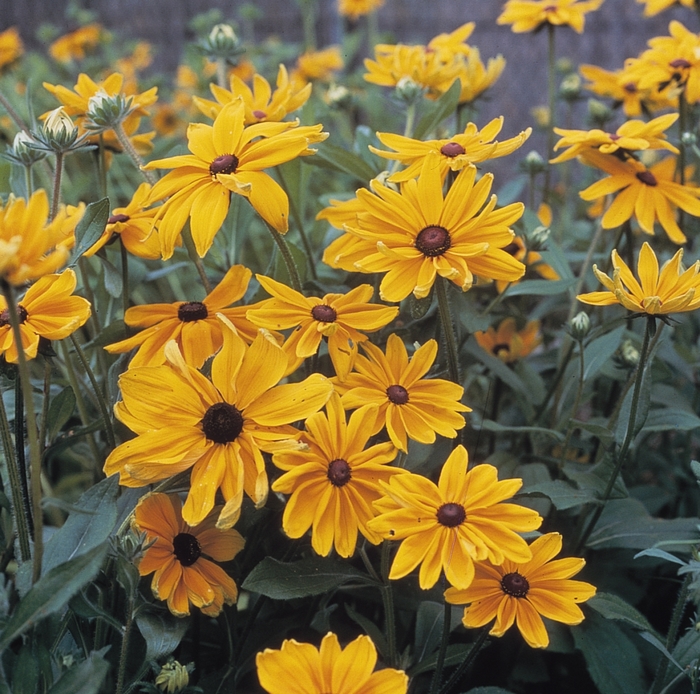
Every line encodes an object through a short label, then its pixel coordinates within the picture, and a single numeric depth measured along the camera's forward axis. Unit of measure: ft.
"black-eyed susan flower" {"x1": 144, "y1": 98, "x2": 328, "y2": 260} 2.11
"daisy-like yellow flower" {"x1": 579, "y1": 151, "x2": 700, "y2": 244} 2.81
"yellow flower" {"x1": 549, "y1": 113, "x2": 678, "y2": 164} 2.65
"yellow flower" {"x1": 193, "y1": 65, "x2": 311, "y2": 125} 2.75
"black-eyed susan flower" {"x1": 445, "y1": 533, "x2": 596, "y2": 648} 1.91
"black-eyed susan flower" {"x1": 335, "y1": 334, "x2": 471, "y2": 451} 2.05
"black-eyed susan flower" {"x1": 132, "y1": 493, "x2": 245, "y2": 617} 2.03
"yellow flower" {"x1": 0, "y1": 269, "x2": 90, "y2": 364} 1.97
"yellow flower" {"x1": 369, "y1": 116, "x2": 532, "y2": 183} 2.26
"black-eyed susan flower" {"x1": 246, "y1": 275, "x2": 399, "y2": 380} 2.09
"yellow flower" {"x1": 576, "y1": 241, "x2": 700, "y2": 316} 1.98
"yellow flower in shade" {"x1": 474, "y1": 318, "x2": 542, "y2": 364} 3.43
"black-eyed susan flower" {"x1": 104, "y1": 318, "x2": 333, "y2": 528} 1.86
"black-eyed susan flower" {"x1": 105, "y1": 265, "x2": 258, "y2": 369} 2.24
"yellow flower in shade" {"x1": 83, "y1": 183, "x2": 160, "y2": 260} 2.37
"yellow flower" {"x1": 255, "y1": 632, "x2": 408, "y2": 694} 1.62
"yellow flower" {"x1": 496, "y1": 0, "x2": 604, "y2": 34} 3.73
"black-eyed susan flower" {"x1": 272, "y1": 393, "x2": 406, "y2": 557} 1.89
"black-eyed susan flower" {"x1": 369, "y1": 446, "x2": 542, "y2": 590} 1.77
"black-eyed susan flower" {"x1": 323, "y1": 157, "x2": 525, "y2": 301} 2.08
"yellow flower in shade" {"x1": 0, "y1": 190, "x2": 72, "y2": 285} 1.50
